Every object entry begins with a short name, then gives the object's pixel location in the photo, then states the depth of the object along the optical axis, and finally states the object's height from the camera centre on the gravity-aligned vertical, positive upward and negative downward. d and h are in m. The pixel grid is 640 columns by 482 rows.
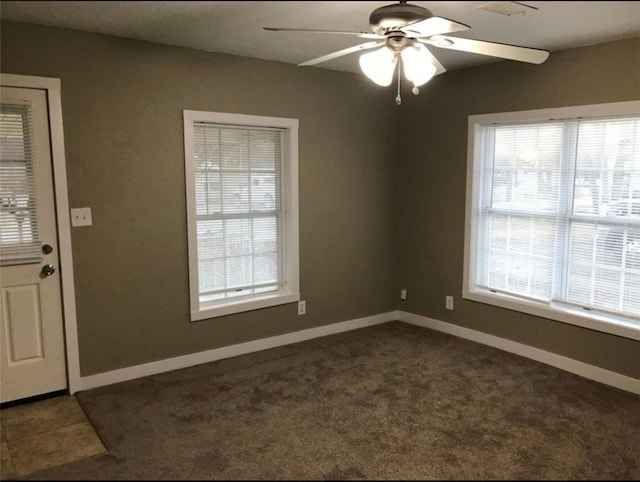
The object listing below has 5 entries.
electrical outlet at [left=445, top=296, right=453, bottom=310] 4.48 -1.02
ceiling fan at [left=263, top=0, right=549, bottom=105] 2.17 +0.68
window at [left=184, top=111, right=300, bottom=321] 3.73 -0.18
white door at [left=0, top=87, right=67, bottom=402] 3.01 -0.41
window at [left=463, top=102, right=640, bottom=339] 3.38 -0.20
